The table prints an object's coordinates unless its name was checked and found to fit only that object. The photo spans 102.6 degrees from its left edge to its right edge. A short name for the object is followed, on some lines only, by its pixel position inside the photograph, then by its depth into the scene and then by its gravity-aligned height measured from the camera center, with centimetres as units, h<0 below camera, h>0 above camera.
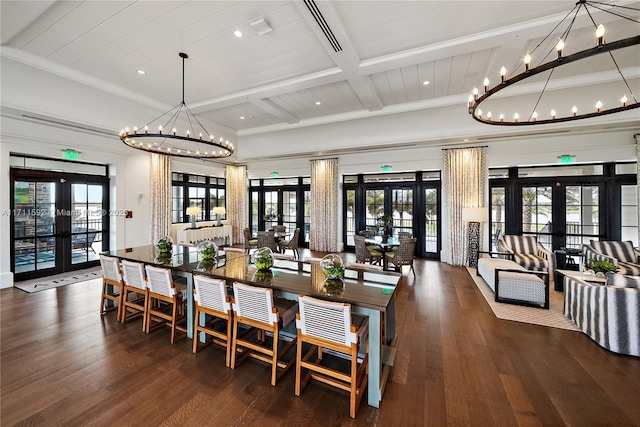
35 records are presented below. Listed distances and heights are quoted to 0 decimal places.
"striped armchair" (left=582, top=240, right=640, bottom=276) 498 -80
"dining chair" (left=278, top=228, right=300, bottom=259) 733 -87
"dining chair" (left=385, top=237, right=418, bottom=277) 547 -87
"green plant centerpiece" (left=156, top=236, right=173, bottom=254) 399 -51
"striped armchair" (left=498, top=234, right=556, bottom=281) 521 -91
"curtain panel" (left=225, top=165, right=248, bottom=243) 1016 +69
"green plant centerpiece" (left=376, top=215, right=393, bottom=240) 729 -33
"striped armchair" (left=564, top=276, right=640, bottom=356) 280 -120
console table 795 -71
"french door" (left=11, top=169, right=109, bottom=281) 521 -17
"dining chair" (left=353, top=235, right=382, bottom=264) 589 -95
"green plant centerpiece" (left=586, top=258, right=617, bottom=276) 364 -80
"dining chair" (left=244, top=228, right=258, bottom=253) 757 -84
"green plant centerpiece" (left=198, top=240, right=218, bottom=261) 355 -51
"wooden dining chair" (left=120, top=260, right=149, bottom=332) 327 -93
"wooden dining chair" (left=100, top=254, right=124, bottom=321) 355 -93
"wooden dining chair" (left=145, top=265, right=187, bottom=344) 305 -99
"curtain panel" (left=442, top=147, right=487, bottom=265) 671 +63
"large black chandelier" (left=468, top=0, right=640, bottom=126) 193 +219
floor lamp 629 -62
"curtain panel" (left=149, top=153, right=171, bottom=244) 720 +46
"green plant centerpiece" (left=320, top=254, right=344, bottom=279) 268 -58
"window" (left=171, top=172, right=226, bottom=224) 842 +69
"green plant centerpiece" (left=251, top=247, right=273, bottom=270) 302 -55
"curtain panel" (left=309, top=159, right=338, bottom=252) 853 +27
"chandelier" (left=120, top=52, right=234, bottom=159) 639 +228
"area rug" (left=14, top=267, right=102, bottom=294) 485 -136
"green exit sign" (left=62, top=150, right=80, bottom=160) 554 +130
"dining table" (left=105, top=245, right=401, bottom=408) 215 -71
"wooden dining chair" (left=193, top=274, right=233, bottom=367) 261 -95
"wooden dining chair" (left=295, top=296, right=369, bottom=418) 202 -102
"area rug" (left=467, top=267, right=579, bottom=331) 358 -153
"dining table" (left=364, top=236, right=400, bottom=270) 589 -70
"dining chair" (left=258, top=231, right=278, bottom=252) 695 -71
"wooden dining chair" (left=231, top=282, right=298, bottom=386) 235 -99
